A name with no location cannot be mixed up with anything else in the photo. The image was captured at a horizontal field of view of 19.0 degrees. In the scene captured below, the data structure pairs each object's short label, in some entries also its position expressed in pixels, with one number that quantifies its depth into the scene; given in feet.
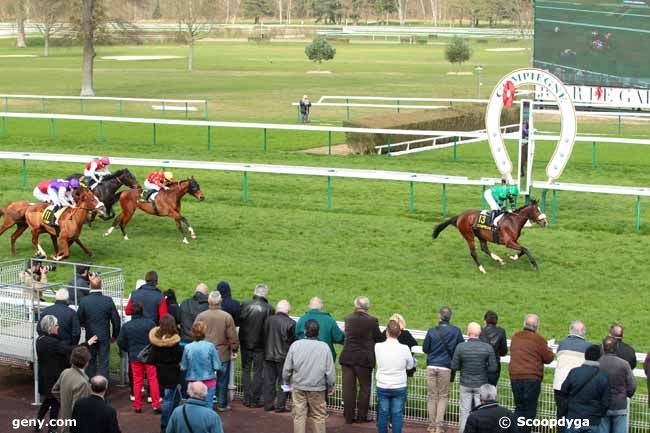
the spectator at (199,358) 45.30
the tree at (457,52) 300.69
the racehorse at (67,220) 77.82
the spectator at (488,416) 36.62
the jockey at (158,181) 86.19
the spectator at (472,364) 44.80
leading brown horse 76.12
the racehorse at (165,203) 85.83
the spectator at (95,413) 37.45
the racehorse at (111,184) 88.21
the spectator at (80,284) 58.27
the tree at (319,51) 301.05
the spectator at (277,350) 49.64
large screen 173.36
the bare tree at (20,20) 386.29
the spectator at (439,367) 46.89
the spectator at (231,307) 51.88
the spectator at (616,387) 42.94
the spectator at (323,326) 48.34
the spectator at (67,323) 49.32
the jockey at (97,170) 88.08
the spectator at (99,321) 50.76
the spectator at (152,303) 52.20
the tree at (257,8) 644.90
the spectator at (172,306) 52.74
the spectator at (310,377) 44.55
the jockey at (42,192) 81.56
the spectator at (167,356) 46.08
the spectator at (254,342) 50.89
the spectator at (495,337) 47.16
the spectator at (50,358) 46.49
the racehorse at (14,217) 80.52
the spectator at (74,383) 41.25
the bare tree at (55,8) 207.17
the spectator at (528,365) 45.54
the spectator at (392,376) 45.23
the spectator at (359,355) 47.61
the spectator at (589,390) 41.52
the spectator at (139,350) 49.73
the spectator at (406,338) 47.90
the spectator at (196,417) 36.37
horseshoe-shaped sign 93.07
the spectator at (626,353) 45.79
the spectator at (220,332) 49.50
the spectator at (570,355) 45.03
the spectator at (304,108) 168.42
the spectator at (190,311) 51.57
